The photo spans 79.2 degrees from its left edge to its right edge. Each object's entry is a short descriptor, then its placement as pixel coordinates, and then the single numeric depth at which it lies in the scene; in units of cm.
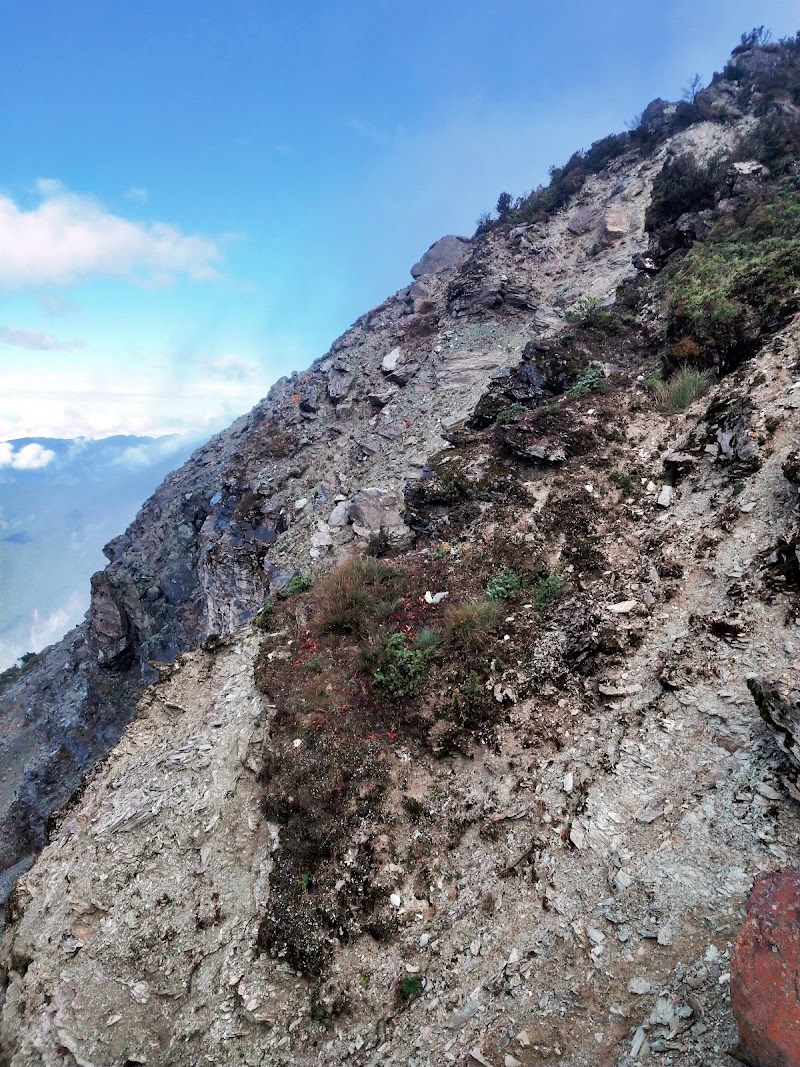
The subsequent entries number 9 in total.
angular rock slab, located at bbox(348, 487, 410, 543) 1462
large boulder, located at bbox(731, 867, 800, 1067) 310
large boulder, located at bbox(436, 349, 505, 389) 2080
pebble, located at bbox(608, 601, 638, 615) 783
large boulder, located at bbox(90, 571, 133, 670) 2989
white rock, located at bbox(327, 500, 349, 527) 1659
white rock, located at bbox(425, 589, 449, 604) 1003
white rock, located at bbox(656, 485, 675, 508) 944
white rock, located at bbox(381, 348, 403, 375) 2488
